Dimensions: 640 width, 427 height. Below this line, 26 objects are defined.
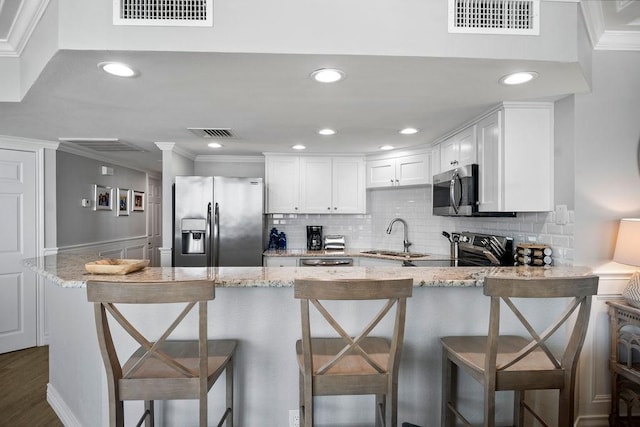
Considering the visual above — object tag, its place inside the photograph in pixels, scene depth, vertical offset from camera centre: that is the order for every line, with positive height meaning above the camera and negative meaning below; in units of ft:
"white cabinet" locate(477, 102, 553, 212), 7.79 +1.18
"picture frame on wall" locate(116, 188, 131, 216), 16.78 +0.49
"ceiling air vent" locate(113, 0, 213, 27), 5.06 +2.91
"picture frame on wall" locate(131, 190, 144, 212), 18.37 +0.55
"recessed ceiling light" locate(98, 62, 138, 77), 5.65 +2.38
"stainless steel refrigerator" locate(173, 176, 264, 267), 12.25 -0.37
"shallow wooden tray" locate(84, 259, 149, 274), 5.89 -0.94
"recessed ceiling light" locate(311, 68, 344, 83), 5.90 +2.37
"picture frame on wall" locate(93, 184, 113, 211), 14.88 +0.62
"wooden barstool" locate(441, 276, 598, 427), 4.50 -2.12
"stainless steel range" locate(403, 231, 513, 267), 9.06 -1.12
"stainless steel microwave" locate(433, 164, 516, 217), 8.96 +0.52
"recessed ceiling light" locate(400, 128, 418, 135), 10.29 +2.40
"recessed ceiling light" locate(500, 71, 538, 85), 6.07 +2.39
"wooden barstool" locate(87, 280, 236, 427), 4.12 -1.92
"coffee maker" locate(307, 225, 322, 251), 15.24 -1.17
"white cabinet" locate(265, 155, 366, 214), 14.35 +1.13
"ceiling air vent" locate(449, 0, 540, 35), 5.36 +3.01
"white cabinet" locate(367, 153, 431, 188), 12.82 +1.57
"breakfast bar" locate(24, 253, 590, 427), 6.12 -2.29
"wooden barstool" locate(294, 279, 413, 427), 4.20 -1.96
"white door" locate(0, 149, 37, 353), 11.39 -1.17
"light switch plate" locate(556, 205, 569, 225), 7.41 -0.08
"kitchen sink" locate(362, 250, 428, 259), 13.10 -1.68
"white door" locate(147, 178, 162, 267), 20.54 -0.50
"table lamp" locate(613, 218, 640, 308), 6.43 -0.76
